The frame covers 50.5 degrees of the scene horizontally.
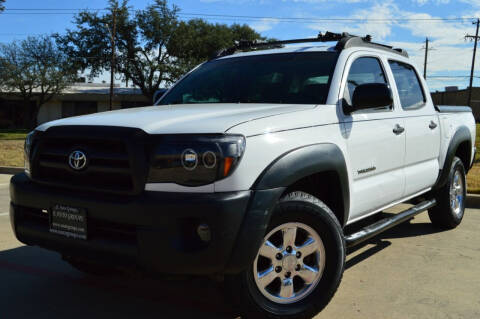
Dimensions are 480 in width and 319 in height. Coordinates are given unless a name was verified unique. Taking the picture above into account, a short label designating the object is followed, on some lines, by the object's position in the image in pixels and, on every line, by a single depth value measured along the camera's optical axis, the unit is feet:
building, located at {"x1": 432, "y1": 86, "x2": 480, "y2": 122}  185.37
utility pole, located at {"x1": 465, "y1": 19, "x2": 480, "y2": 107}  151.53
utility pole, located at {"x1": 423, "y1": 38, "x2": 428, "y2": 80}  177.68
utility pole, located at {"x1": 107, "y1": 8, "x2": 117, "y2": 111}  96.73
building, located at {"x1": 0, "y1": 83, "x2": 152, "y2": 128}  146.20
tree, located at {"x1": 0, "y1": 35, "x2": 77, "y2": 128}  126.62
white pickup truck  8.79
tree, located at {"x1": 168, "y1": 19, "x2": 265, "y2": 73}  129.80
